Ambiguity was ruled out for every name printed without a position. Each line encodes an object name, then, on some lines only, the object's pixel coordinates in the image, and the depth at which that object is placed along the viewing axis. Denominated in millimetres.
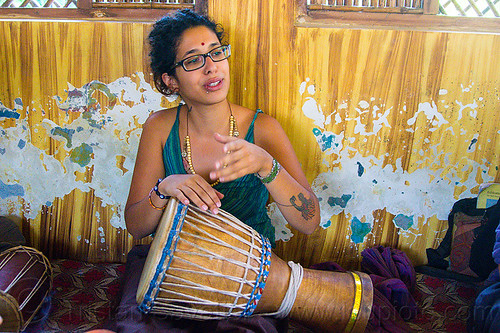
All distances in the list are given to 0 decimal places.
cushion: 2287
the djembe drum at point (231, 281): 1566
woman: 1639
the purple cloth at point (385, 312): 1817
